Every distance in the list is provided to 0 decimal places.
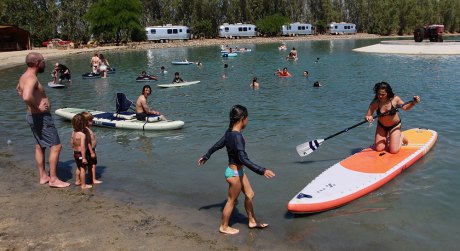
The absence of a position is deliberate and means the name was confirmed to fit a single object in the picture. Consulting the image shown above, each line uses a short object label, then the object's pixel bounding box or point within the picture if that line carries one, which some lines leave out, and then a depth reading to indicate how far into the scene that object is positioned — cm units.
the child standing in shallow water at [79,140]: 879
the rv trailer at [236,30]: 10188
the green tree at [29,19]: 7525
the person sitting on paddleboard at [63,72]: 2859
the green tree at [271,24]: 10862
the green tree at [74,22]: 8494
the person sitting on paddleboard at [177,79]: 2702
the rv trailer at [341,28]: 11812
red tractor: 5253
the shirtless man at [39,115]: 800
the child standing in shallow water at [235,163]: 637
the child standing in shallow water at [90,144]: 903
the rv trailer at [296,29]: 11025
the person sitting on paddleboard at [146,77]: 3001
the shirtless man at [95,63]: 3300
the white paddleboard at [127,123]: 1450
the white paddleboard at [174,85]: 2642
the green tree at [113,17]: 7750
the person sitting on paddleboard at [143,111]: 1469
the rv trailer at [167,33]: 9044
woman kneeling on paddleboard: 1017
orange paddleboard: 794
